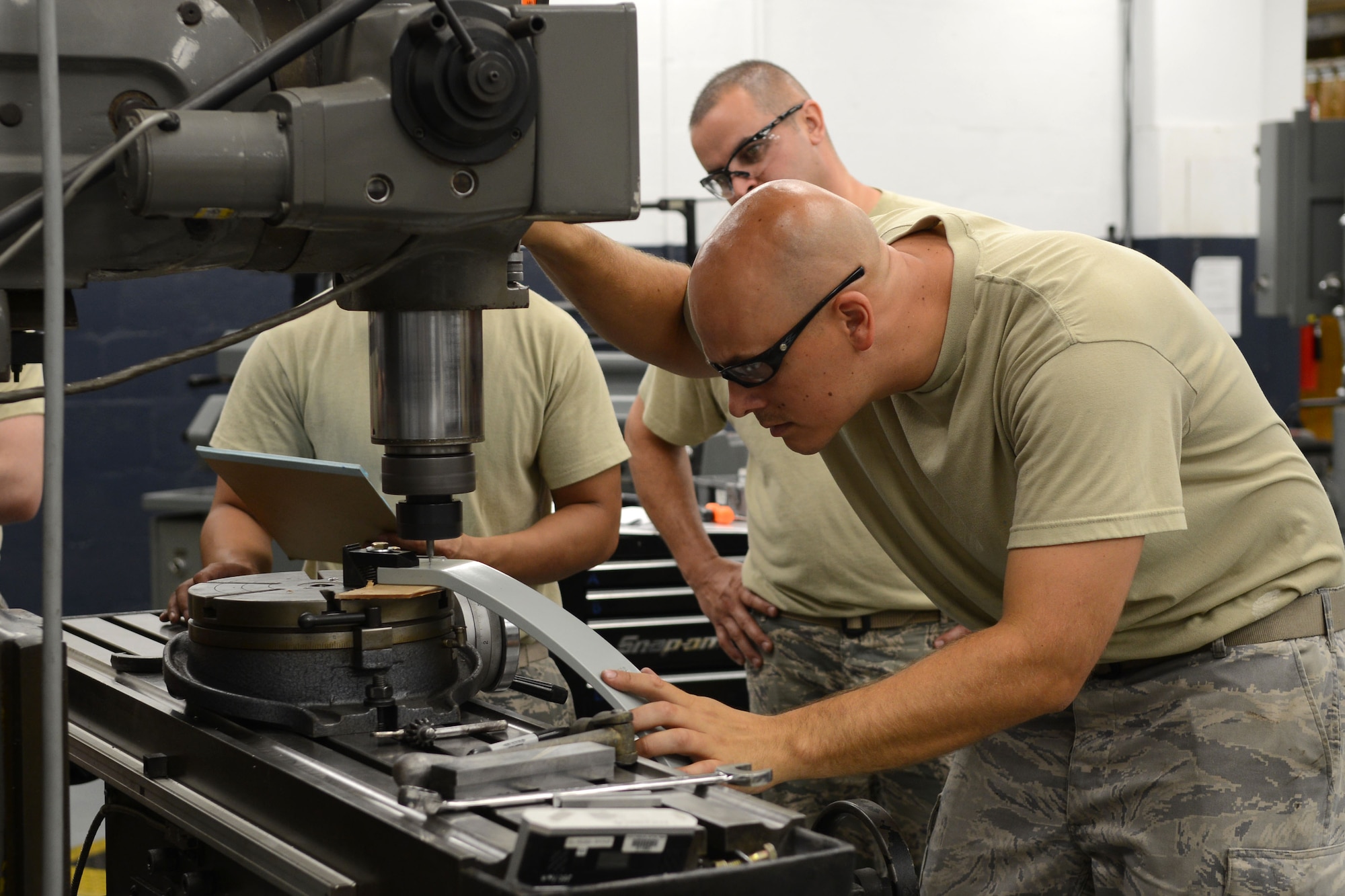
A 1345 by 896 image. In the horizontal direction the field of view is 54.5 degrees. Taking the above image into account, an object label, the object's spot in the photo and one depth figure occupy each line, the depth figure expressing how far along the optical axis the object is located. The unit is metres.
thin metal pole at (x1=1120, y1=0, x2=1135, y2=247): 5.51
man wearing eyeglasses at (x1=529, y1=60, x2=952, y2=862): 2.10
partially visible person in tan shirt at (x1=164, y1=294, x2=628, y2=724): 1.86
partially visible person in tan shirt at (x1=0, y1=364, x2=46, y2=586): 1.75
